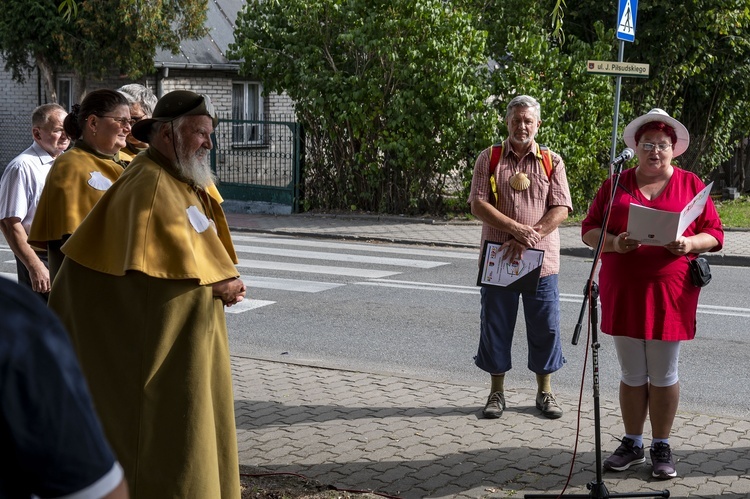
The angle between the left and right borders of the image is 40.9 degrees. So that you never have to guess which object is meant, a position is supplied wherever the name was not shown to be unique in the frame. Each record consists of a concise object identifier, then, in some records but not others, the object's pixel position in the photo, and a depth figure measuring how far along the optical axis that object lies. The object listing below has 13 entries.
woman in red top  5.00
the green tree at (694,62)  18.30
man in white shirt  5.64
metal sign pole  12.91
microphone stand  4.64
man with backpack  6.11
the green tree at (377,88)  16.45
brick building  24.08
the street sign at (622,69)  12.37
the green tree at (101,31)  20.88
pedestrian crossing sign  12.89
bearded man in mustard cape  3.67
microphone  4.58
